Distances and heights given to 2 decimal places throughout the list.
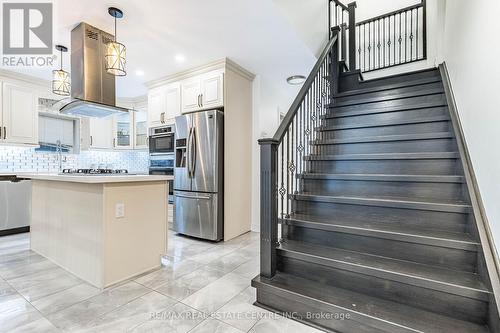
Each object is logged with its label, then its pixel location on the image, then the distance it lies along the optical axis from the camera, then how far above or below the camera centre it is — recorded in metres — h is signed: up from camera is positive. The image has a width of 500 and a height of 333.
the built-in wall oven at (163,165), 4.04 +0.01
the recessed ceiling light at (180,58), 3.36 +1.51
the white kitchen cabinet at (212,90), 3.48 +1.10
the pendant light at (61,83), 2.88 +0.99
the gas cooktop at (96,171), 3.49 -0.08
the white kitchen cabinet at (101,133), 5.02 +0.69
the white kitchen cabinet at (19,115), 3.82 +0.84
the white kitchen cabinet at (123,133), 5.24 +0.71
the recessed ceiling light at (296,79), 4.00 +1.43
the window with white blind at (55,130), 4.55 +0.70
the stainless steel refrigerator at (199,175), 3.42 -0.14
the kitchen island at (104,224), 2.05 -0.55
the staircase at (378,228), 1.38 -0.46
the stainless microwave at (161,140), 3.97 +0.43
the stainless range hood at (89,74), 2.69 +1.06
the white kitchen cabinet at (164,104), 3.96 +1.04
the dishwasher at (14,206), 3.60 -0.60
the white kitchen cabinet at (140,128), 5.17 +0.81
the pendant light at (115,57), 2.33 +1.05
